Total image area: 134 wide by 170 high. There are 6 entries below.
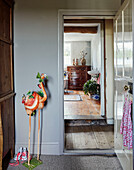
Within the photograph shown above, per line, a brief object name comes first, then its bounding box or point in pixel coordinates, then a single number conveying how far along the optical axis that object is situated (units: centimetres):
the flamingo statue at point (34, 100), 233
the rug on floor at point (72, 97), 669
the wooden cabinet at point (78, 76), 927
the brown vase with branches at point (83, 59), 945
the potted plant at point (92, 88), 600
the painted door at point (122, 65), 197
